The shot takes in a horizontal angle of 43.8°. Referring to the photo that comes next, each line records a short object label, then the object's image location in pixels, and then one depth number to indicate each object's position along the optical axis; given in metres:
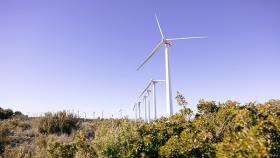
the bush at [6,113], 35.34
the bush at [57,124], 22.52
